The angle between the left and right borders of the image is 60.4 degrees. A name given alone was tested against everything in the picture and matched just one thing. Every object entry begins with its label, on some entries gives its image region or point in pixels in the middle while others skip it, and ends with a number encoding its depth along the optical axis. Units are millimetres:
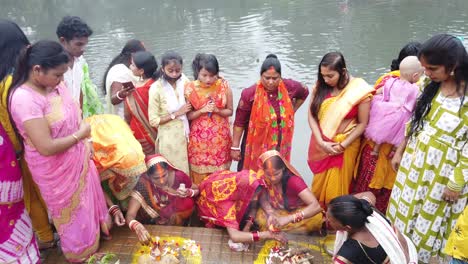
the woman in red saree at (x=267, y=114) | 3215
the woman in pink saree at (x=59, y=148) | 2242
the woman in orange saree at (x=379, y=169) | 3068
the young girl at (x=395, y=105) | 2818
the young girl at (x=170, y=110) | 3332
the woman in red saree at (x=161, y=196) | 3053
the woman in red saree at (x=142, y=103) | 3453
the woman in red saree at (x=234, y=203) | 2922
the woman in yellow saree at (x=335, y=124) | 2932
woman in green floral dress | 2279
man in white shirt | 3066
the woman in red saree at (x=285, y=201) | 2955
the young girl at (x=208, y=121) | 3369
